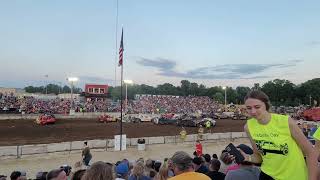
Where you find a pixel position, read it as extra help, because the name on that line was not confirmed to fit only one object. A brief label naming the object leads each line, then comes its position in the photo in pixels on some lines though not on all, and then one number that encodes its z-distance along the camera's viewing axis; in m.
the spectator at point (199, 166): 4.50
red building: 60.33
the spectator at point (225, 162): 3.77
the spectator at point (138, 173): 4.52
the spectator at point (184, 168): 2.29
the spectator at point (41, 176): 4.82
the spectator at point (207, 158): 6.91
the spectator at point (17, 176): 4.59
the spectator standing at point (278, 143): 1.84
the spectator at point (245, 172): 2.31
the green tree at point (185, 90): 107.01
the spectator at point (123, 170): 5.79
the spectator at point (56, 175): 3.09
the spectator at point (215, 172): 3.44
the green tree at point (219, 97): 85.21
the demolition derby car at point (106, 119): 31.72
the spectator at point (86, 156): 10.22
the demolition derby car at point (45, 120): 27.93
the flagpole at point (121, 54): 17.71
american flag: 17.72
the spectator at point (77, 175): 3.08
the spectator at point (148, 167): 4.99
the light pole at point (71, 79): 41.05
